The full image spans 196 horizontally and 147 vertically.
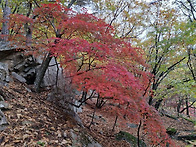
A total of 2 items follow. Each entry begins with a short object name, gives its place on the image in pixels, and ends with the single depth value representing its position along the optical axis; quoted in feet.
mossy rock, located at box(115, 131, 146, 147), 21.75
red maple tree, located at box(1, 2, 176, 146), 13.15
